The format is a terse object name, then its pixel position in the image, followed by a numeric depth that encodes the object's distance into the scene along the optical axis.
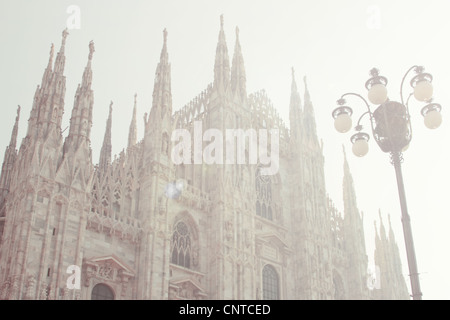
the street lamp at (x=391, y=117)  13.43
